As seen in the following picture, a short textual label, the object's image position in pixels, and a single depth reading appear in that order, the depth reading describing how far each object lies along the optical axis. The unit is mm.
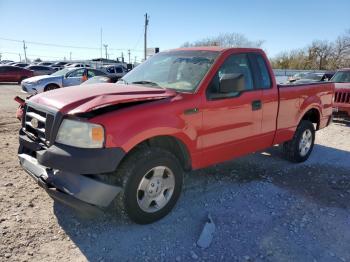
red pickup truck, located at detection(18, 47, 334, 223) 3146
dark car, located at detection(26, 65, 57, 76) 28328
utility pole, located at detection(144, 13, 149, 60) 44244
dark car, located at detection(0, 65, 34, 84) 25188
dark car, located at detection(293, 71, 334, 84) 16506
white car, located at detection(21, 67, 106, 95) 14751
